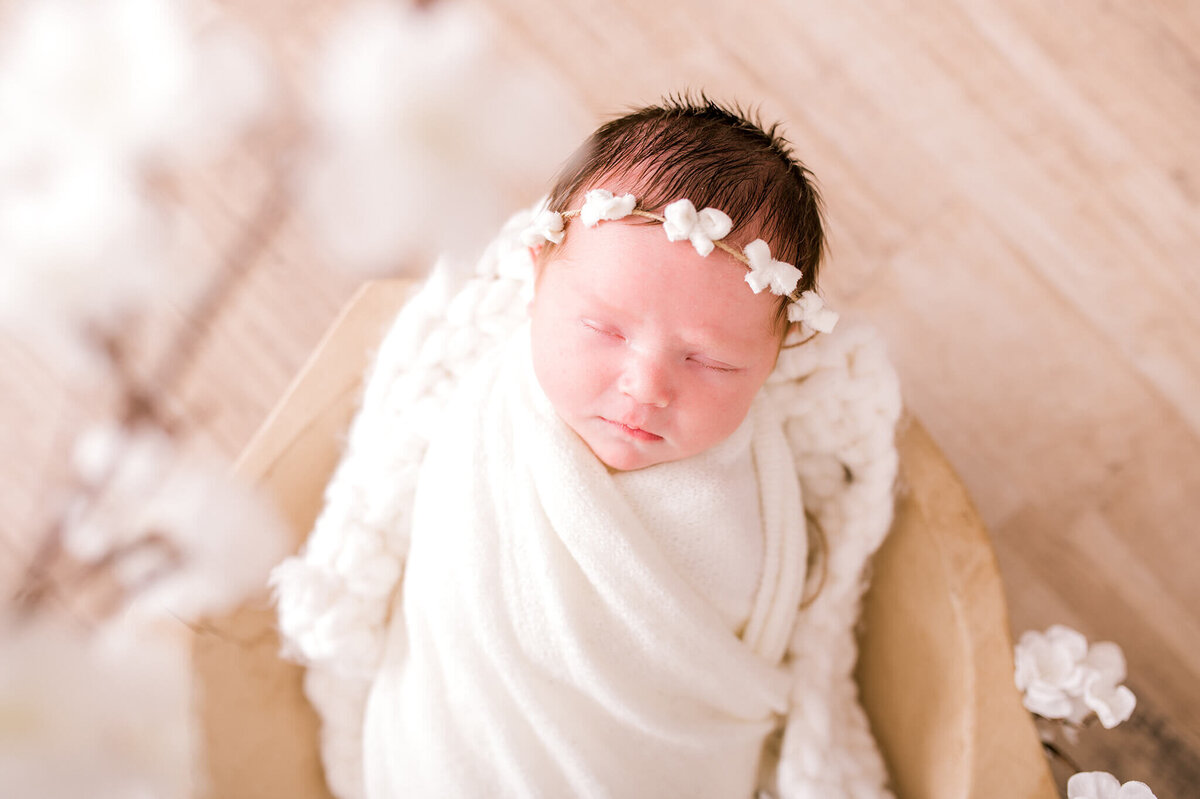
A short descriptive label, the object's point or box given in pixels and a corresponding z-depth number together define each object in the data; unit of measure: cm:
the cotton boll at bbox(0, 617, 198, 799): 54
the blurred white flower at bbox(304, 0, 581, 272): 67
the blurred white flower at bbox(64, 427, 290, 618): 73
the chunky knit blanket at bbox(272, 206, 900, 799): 90
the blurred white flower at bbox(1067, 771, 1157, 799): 72
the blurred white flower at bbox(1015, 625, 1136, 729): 87
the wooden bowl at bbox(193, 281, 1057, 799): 85
